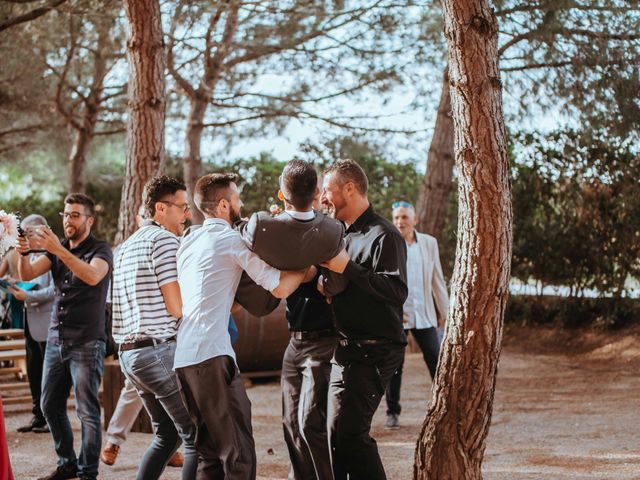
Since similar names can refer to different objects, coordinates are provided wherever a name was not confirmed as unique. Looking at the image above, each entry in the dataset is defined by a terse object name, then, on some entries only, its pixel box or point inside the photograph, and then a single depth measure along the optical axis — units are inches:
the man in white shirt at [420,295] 301.0
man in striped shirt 180.5
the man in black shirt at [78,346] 226.4
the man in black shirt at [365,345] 174.7
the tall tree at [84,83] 617.9
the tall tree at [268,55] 526.6
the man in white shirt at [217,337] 163.2
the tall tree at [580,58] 403.2
